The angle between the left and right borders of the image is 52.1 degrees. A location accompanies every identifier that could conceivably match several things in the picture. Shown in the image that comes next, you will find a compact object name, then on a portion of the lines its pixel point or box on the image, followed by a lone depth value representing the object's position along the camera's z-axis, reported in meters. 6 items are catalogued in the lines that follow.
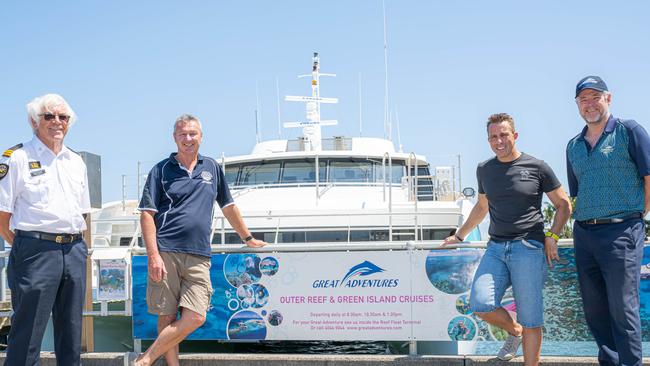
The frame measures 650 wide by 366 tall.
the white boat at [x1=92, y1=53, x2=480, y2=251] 9.05
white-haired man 3.82
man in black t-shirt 4.20
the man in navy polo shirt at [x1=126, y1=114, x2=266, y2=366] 4.40
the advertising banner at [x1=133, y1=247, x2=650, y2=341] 4.84
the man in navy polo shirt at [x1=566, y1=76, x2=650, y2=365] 3.82
